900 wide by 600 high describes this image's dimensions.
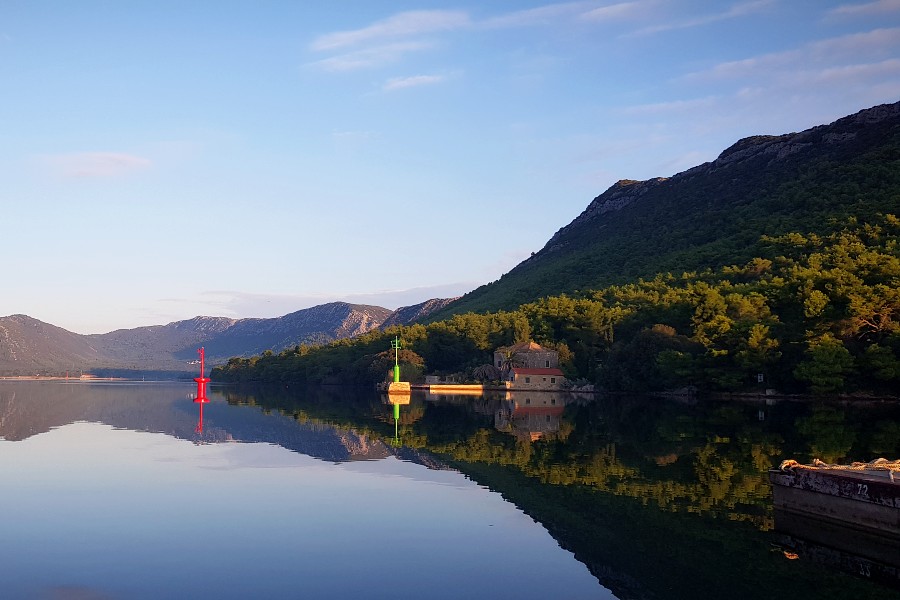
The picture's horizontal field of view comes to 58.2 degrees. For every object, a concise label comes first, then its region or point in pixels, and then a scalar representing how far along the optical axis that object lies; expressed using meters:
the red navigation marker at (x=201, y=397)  81.74
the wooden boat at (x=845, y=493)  18.00
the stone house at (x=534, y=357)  115.31
